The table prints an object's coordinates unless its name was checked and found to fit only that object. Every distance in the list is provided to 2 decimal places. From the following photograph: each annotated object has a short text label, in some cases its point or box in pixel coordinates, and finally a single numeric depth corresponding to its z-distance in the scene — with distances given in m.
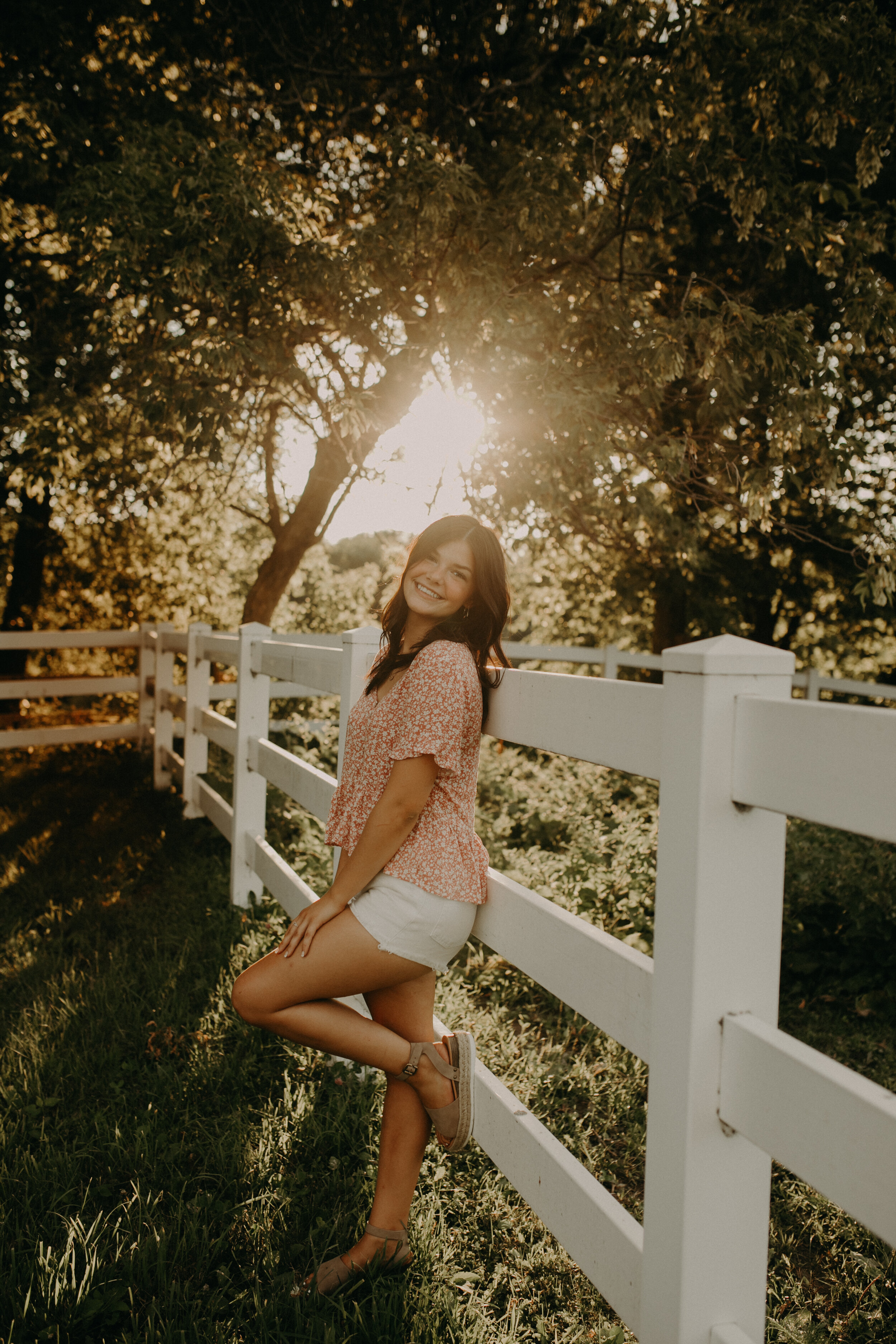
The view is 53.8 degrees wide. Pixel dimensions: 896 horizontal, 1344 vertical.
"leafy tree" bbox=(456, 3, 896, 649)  5.73
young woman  2.17
